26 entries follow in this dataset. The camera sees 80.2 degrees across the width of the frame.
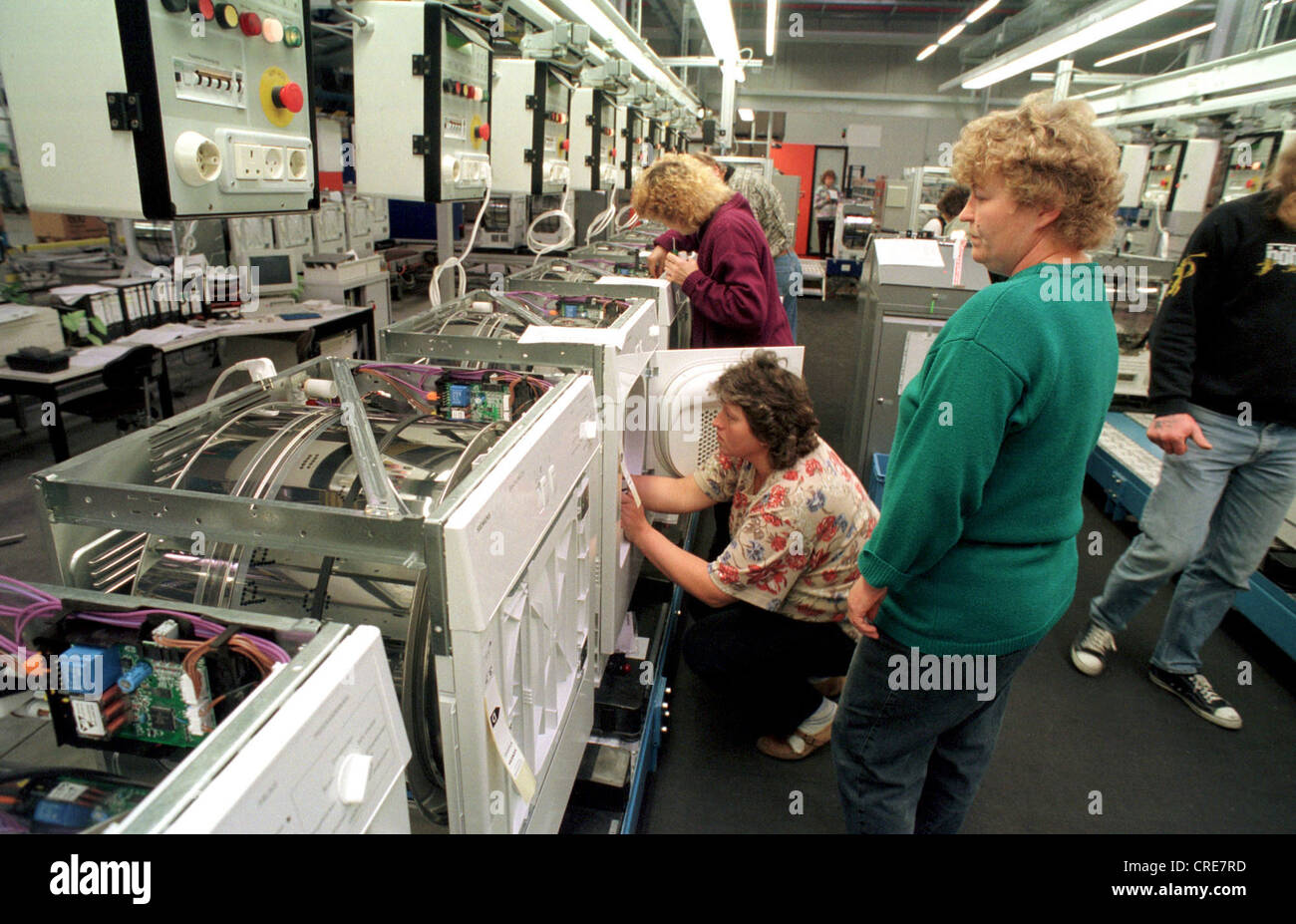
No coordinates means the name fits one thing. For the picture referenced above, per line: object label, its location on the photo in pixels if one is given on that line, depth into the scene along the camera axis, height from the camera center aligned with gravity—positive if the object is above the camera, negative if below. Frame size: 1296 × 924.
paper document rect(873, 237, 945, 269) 3.03 -0.05
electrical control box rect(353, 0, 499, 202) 2.10 +0.33
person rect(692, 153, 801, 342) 4.38 +0.08
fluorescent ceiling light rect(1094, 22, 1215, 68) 7.81 +2.21
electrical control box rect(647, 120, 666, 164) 6.48 +0.76
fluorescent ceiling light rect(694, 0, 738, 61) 4.04 +1.17
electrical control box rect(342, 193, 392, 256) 5.75 -0.03
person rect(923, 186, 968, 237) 4.48 +0.22
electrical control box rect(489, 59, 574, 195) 2.91 +0.38
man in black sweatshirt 1.98 -0.39
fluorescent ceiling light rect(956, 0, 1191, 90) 4.02 +1.28
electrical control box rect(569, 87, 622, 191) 3.76 +0.43
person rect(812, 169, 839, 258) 10.92 +0.39
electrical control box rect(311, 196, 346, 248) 5.33 -0.08
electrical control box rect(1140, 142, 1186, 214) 5.23 +0.51
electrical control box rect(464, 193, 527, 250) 6.41 -0.02
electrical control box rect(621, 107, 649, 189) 4.93 +0.56
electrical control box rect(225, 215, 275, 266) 4.66 -0.14
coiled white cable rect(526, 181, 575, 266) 3.04 -0.07
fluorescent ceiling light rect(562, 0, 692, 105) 3.12 +0.92
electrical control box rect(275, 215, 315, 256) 4.93 -0.13
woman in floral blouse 1.82 -0.75
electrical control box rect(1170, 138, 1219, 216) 4.94 +0.48
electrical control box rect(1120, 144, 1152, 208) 5.58 +0.60
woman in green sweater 1.09 -0.30
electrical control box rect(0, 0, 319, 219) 1.29 +0.17
